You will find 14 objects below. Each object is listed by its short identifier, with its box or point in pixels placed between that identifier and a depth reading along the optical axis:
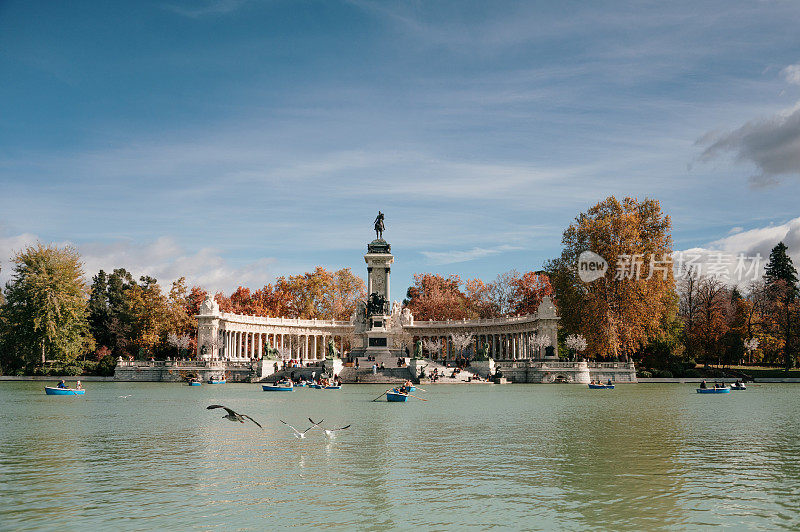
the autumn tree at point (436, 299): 104.06
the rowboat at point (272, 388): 54.16
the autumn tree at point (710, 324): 76.44
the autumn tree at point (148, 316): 84.69
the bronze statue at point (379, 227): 94.00
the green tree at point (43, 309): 73.25
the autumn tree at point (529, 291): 97.25
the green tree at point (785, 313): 77.49
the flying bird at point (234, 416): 18.38
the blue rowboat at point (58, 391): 46.09
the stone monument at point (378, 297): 85.38
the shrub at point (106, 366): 75.75
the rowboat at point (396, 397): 41.31
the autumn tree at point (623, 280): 68.38
